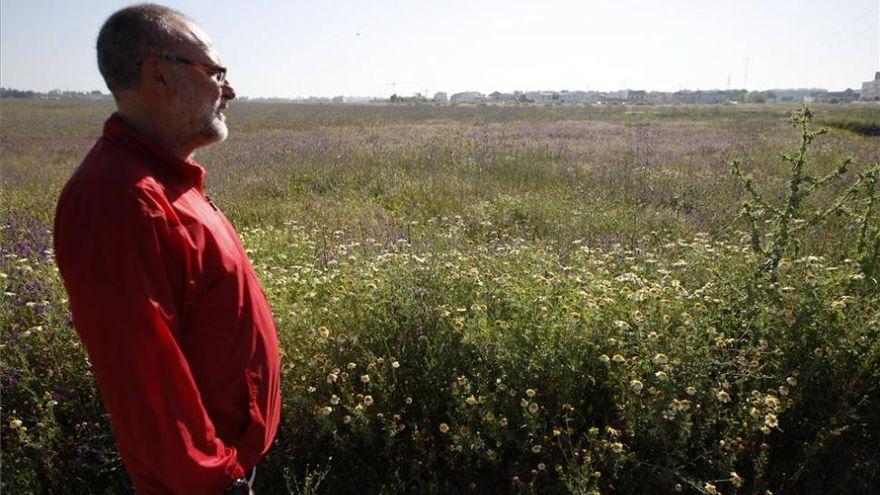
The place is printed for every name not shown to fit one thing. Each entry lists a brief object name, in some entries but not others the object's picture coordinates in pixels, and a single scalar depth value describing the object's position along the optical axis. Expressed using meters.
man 1.40
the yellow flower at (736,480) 2.42
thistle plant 3.87
